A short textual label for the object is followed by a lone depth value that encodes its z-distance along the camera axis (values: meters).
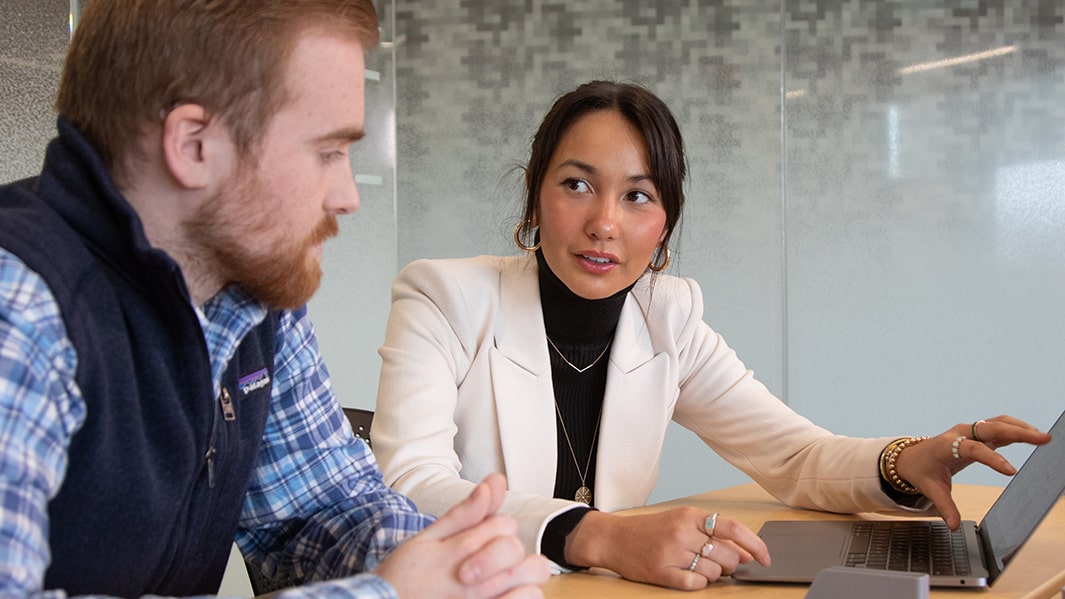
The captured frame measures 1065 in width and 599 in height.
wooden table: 1.28
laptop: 1.31
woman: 1.81
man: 0.91
